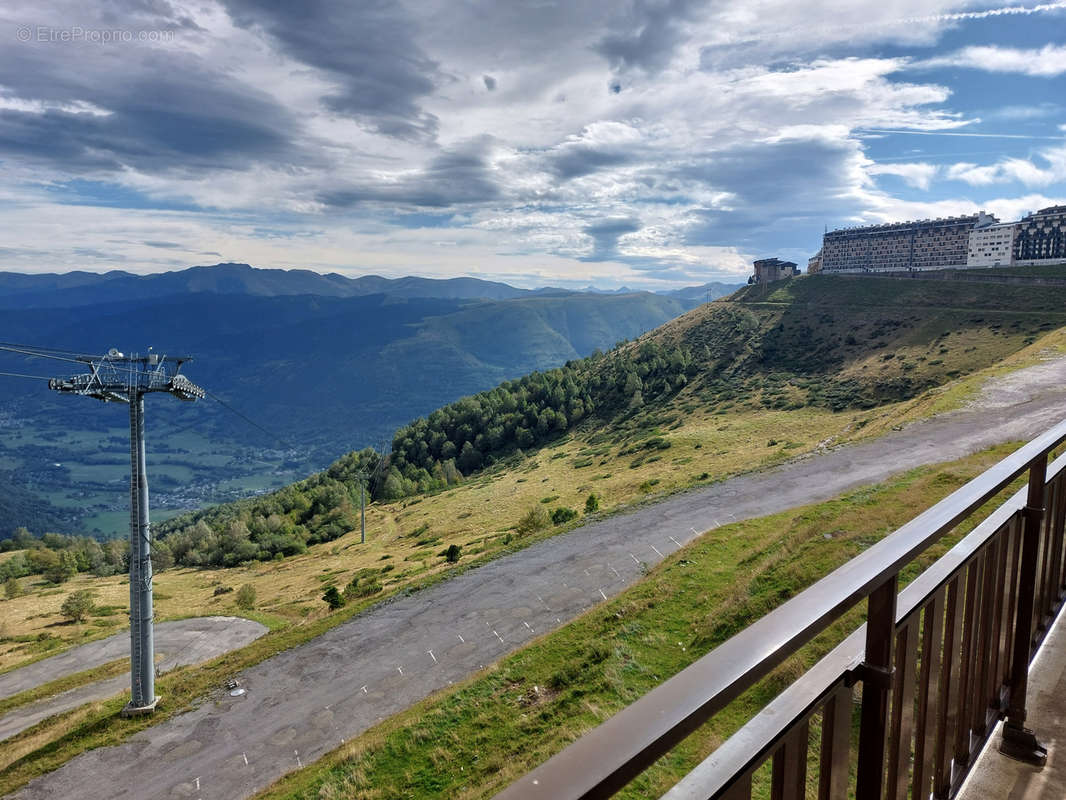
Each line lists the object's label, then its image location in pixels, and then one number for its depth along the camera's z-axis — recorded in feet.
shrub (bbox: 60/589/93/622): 165.68
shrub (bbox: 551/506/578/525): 118.52
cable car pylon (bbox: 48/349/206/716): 76.69
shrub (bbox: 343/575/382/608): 108.78
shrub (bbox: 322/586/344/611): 108.58
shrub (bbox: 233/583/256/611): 145.48
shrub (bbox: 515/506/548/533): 116.16
